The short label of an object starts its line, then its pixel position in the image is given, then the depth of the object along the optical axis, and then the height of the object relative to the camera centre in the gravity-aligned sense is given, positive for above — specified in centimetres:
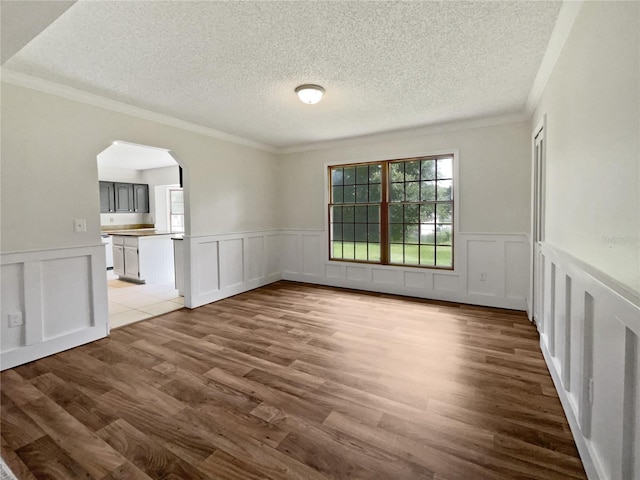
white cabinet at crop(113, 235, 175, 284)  561 -57
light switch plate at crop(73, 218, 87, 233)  298 +4
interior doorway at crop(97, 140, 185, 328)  452 +1
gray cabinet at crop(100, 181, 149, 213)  697 +74
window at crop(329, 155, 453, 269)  442 +21
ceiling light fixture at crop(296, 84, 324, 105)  284 +125
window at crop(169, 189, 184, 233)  764 +45
